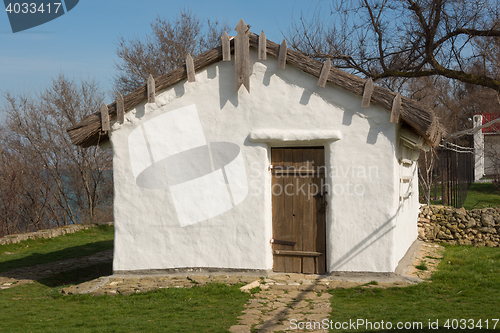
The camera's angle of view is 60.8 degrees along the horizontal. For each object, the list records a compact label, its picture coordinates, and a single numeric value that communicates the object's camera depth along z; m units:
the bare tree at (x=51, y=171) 16.73
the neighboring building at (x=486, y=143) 21.28
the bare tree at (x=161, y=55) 21.38
